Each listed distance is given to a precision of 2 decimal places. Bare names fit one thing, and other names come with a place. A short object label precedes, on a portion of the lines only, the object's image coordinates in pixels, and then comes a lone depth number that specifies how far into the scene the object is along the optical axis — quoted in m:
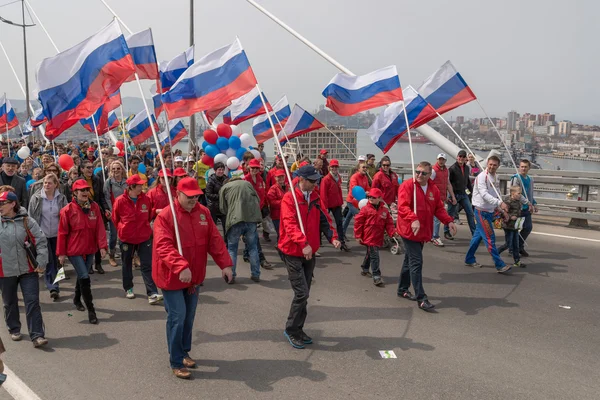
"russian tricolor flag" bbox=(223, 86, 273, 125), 12.72
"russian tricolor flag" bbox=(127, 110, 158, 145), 15.12
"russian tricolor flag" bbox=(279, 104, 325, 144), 12.98
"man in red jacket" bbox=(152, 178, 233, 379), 4.50
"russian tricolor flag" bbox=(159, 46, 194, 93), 11.88
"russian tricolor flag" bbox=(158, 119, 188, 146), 16.78
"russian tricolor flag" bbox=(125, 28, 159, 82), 8.47
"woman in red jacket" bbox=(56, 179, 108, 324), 6.10
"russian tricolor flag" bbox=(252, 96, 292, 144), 14.54
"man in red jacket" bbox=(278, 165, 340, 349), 5.31
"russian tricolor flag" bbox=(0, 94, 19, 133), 19.09
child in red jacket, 7.52
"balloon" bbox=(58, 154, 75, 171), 10.84
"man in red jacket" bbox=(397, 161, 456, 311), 6.43
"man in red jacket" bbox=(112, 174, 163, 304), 6.76
